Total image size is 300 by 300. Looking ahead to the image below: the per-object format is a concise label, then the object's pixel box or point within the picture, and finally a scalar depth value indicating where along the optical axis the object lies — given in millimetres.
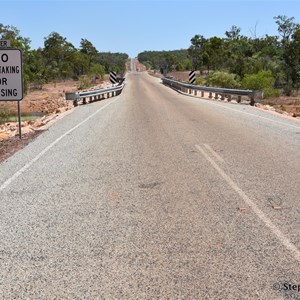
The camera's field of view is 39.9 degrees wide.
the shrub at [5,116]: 25817
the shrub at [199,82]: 55178
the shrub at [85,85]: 59425
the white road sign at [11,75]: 11625
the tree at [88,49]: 111250
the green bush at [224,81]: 43938
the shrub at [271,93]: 35497
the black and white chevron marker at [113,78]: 44481
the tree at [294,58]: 51781
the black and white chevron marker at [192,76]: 41428
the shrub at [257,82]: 37531
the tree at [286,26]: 72750
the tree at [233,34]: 105288
